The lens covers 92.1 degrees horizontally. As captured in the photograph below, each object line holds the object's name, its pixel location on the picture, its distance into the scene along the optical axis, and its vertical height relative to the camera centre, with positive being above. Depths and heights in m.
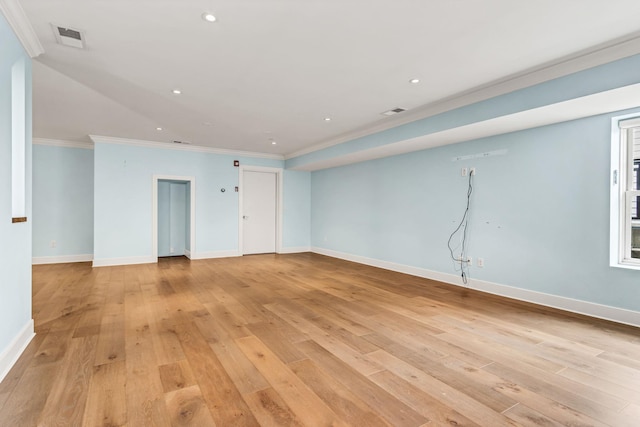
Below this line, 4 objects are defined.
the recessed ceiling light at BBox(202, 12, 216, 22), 2.19 +1.38
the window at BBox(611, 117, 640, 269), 3.27 +0.17
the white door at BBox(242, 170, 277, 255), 7.76 -0.07
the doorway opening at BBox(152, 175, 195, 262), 7.45 -0.23
